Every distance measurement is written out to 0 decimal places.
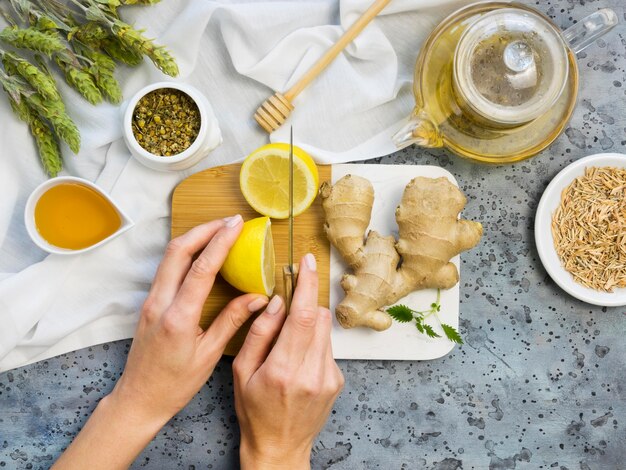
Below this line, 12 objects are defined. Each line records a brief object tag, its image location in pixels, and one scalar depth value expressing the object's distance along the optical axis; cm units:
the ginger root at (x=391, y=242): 127
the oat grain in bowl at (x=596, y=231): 135
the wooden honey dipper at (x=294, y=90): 132
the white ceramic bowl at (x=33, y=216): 125
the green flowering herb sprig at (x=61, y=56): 119
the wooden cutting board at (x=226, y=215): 134
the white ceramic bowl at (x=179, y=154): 125
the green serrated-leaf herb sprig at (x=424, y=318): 132
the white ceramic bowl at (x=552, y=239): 135
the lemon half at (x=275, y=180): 126
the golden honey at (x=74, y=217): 128
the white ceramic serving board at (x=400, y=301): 135
